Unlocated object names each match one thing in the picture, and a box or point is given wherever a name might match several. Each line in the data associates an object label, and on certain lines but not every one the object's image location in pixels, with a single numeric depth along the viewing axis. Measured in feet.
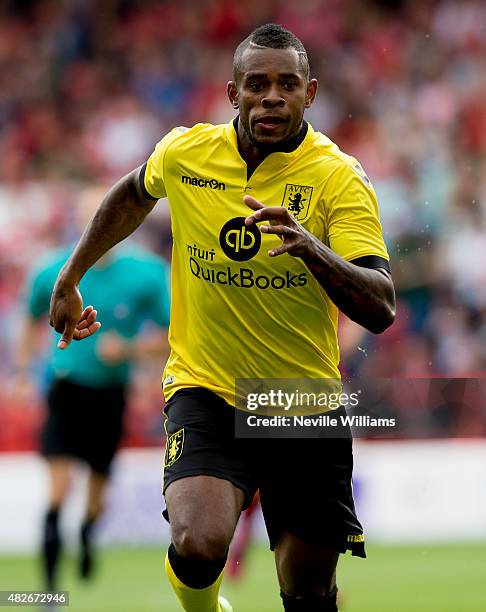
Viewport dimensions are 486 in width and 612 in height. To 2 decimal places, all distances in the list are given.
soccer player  33.17
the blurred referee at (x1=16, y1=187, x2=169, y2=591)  58.95
